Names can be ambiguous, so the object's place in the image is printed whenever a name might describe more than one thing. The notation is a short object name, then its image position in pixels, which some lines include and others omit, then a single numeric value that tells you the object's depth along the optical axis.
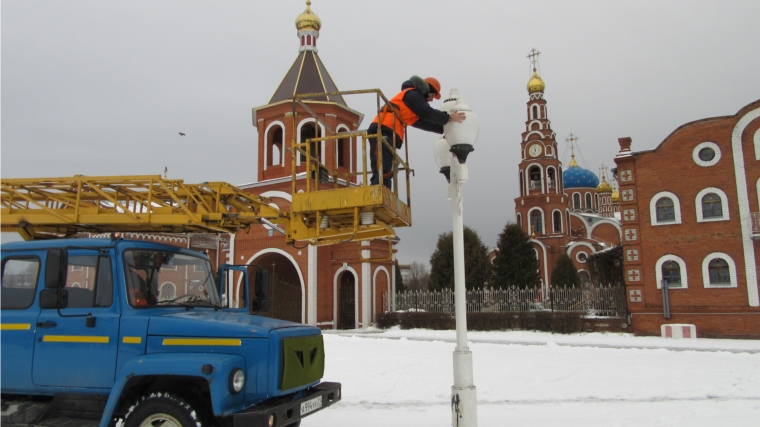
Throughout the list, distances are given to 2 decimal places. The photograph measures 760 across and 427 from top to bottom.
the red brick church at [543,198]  47.25
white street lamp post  5.49
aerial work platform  6.02
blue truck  4.85
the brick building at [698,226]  20.14
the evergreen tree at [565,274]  40.03
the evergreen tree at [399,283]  41.06
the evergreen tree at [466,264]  30.80
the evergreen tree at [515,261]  30.95
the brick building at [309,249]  24.95
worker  6.37
